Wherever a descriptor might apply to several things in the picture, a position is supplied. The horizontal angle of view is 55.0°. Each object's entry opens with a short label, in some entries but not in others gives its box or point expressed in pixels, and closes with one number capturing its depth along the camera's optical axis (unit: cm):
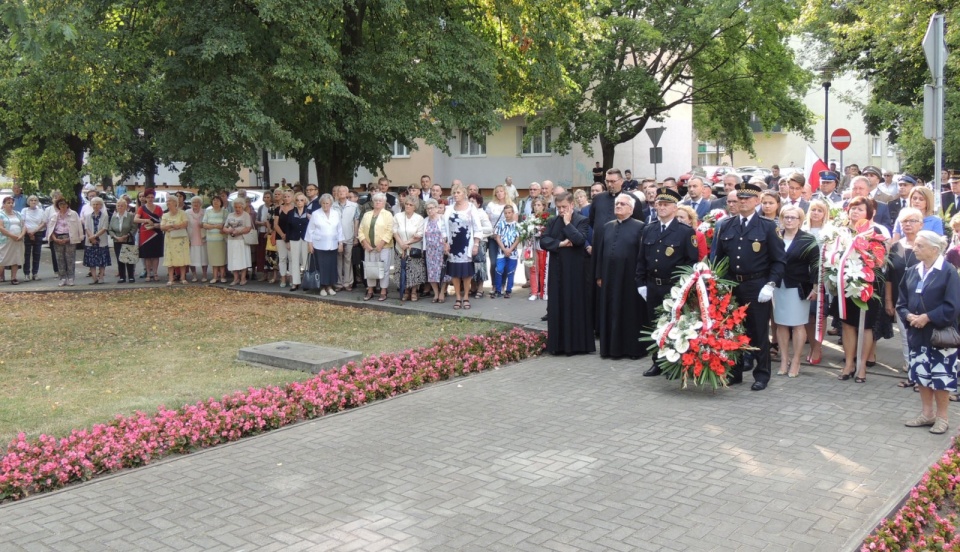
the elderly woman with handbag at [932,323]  723
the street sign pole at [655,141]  2493
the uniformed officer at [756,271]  911
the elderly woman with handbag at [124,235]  1827
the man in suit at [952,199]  1367
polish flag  1460
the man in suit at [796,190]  1126
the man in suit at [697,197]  1284
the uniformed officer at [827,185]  1291
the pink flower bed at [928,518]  518
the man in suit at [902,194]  1288
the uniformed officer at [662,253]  977
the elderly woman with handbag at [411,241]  1490
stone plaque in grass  1004
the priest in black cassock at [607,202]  1205
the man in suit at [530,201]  1606
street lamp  3010
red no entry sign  2153
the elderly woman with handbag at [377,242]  1505
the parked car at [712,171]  2952
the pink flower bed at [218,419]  660
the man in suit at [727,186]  1230
